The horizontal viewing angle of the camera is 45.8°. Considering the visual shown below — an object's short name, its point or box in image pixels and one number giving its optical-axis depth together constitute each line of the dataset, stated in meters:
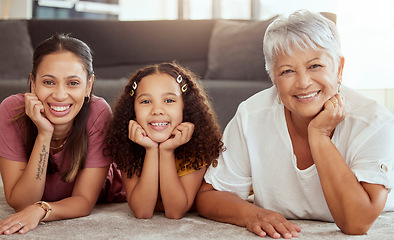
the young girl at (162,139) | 1.75
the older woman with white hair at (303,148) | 1.47
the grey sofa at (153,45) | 3.70
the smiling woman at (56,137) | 1.75
